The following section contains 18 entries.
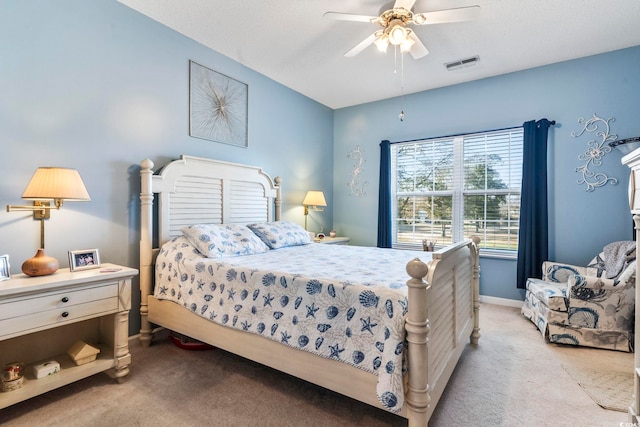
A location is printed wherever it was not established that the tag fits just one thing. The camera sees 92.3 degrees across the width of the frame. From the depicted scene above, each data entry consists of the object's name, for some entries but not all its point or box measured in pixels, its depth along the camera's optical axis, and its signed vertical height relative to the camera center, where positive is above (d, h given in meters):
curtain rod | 3.37 +0.97
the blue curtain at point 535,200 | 3.38 +0.12
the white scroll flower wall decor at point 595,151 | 3.13 +0.63
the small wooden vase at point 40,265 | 1.78 -0.35
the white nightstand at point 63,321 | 1.61 -0.66
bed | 1.37 -0.52
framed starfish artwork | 2.99 +1.06
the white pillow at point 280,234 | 3.01 -0.26
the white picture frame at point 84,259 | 1.97 -0.35
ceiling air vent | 3.26 +1.60
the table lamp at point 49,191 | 1.78 +0.09
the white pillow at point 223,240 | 2.40 -0.27
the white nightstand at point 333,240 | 4.07 -0.42
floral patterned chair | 2.43 -0.79
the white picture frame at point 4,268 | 1.72 -0.35
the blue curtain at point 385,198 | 4.40 +0.16
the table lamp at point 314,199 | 4.16 +0.13
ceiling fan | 2.06 +1.33
